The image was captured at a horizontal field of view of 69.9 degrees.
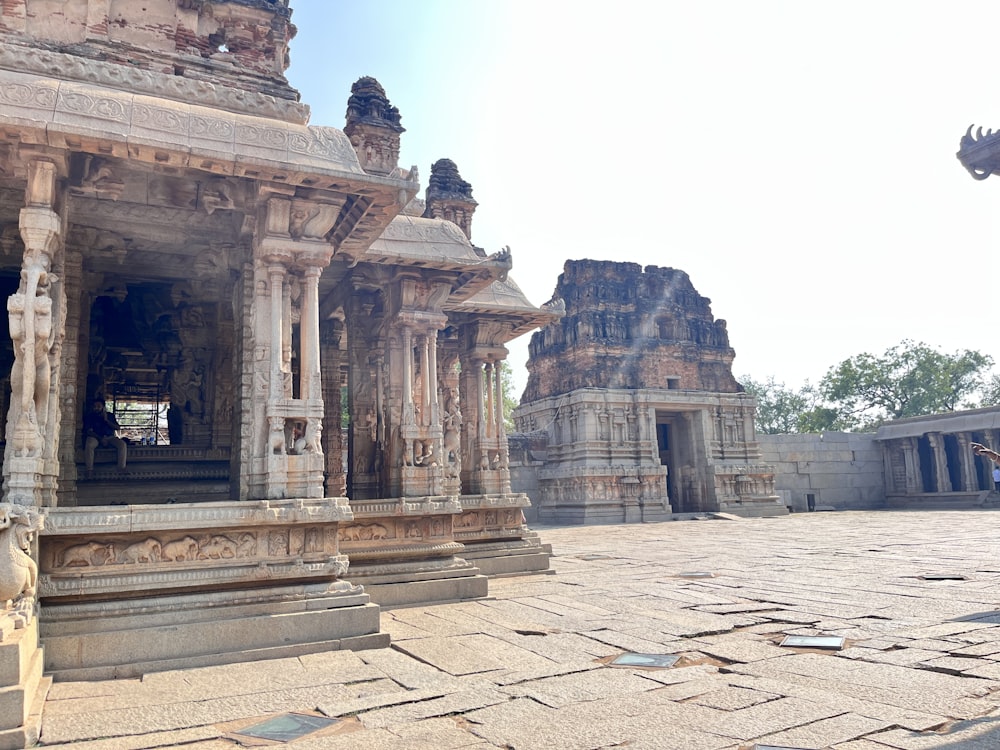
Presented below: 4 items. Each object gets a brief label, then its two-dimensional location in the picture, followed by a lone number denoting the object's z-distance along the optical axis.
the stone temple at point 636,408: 24.19
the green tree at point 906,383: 40.84
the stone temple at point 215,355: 5.39
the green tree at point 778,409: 53.31
